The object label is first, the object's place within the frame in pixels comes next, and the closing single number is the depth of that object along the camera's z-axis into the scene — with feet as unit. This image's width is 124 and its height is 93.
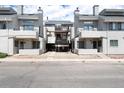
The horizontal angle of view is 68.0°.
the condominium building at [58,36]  66.25
